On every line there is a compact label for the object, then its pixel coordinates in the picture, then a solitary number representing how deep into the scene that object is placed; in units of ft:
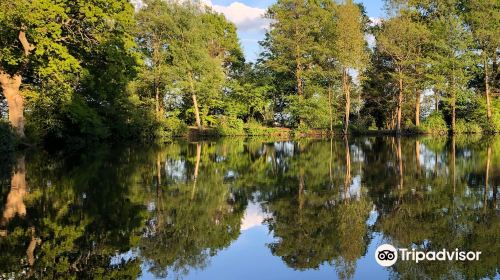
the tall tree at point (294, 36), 153.99
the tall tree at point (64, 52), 76.54
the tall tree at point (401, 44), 142.51
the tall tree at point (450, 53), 147.33
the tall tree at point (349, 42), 143.84
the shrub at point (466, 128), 152.66
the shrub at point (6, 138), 71.72
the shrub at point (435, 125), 152.91
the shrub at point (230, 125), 156.44
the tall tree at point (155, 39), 139.54
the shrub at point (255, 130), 160.15
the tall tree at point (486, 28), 145.82
